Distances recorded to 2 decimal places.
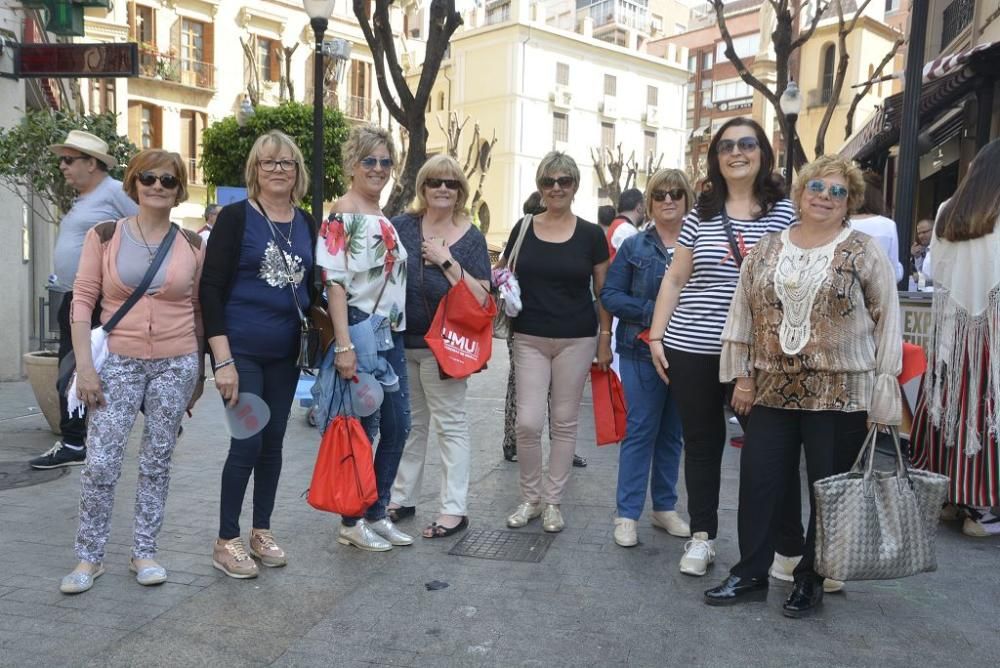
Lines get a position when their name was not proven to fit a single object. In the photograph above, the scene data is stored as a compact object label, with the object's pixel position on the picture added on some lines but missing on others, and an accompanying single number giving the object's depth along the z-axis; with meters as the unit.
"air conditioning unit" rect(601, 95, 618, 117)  57.19
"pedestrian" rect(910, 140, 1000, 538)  4.33
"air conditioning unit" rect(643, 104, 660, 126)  59.22
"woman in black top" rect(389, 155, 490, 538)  4.68
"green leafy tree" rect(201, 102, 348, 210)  27.09
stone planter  6.84
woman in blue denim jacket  4.64
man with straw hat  5.57
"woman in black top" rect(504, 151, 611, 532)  4.81
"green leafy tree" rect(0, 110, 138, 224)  7.90
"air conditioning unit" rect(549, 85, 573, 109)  53.50
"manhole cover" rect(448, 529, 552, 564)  4.47
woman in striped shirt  4.04
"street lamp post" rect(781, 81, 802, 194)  14.65
